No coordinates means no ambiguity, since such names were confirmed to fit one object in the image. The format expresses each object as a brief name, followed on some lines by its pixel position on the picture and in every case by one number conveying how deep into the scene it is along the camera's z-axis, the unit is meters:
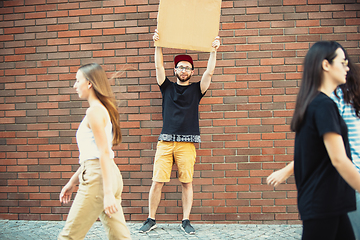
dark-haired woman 1.69
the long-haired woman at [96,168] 2.15
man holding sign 3.90
